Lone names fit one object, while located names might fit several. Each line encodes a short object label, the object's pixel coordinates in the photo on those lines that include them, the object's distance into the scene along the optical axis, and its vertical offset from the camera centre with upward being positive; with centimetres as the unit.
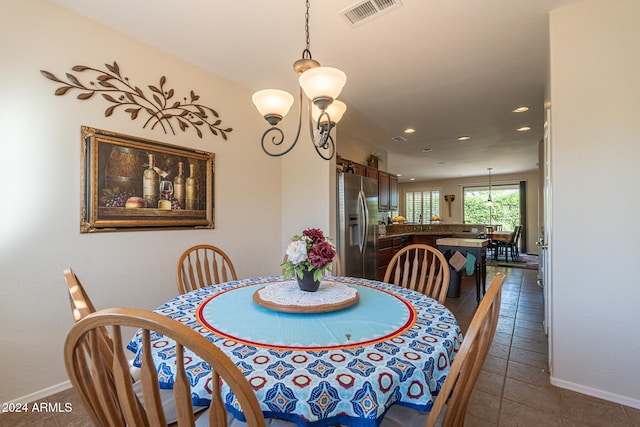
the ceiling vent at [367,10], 187 +139
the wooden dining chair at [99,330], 82 -35
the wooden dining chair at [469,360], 77 -41
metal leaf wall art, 199 +93
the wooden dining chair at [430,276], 175 -40
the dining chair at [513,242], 754 -75
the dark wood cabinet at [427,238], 580 -47
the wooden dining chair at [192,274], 183 -40
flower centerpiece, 141 -21
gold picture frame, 200 +26
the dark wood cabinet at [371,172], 489 +76
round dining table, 75 -44
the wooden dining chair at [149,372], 57 -34
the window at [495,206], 952 +31
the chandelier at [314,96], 137 +65
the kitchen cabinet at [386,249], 446 -57
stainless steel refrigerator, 351 -13
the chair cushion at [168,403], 103 -71
